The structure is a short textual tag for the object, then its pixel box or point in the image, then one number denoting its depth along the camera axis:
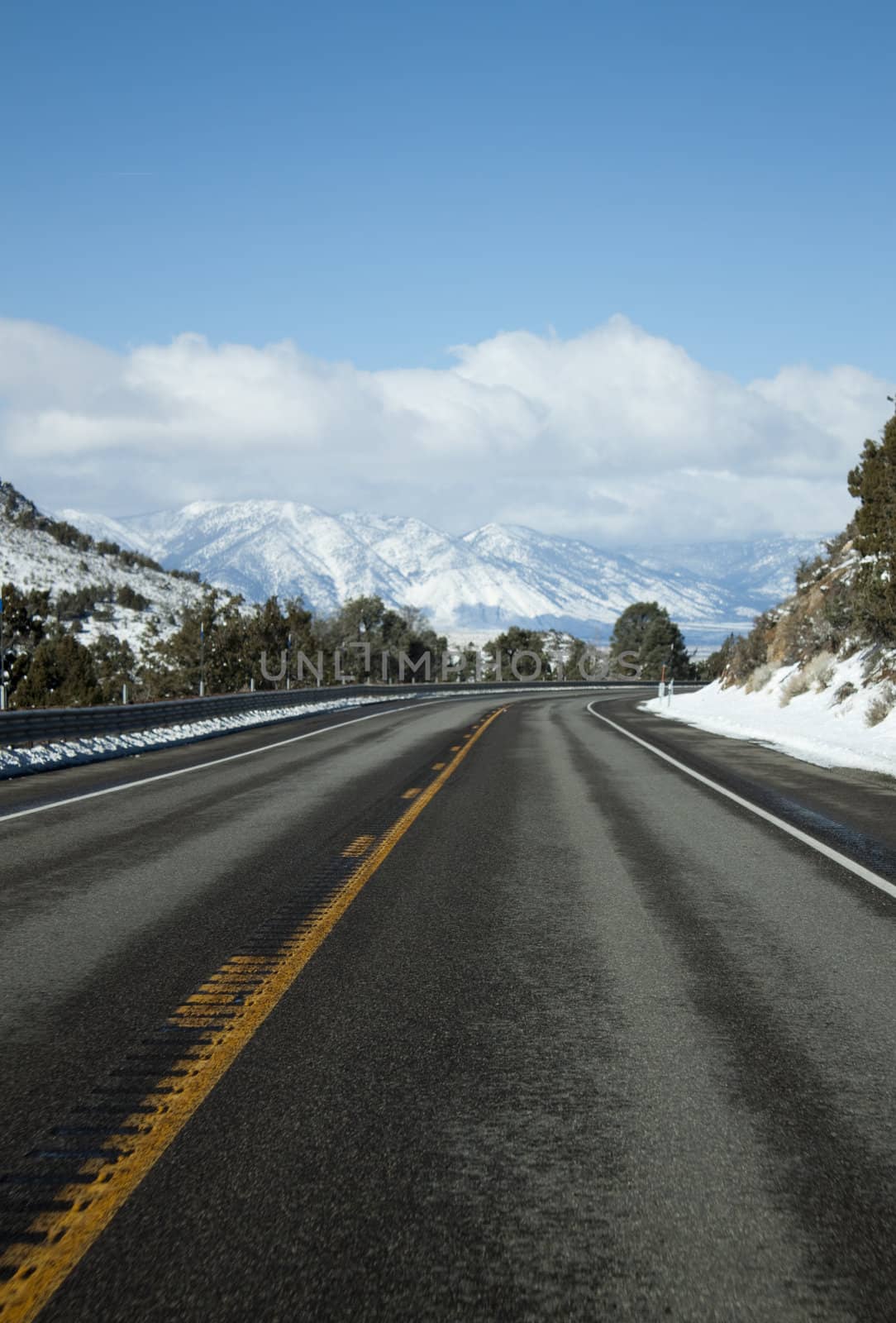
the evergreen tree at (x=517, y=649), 122.94
